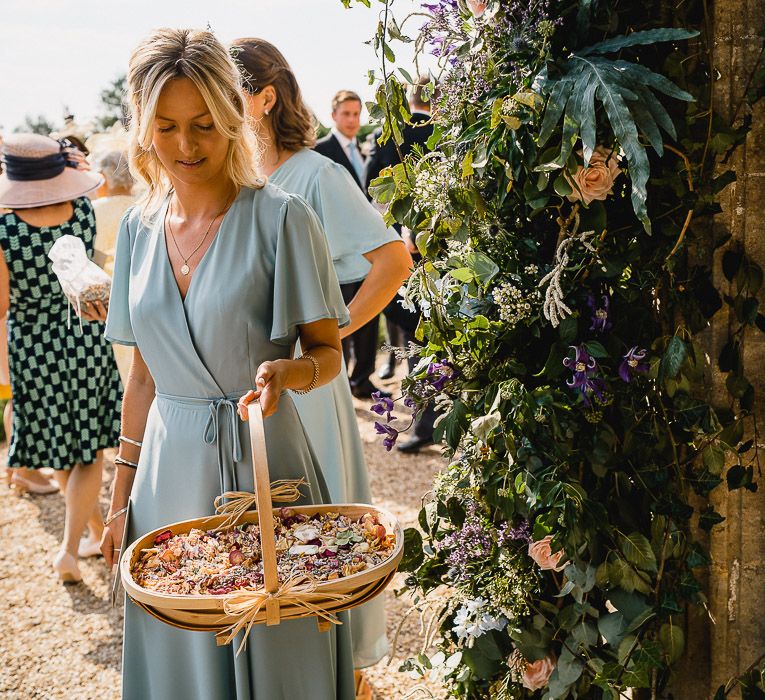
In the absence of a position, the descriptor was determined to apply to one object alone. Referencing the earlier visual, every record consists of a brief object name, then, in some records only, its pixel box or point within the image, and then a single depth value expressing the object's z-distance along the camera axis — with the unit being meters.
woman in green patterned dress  4.25
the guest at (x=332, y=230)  2.79
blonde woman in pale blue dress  1.92
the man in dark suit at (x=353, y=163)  6.79
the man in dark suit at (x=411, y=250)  5.74
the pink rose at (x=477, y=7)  1.75
